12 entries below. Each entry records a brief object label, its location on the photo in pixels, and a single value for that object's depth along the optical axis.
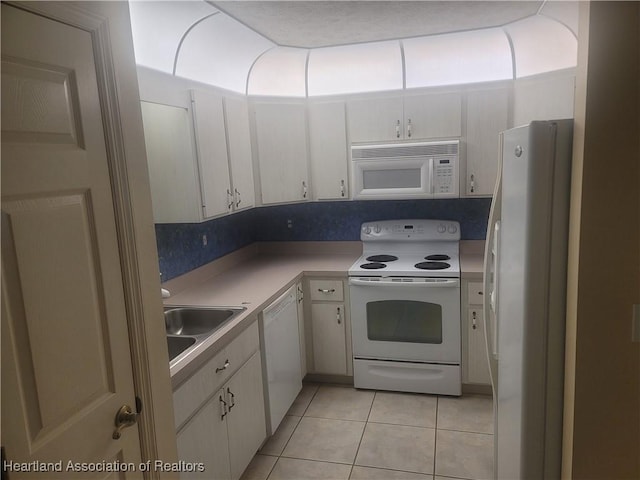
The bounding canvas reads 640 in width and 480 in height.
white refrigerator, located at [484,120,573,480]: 1.40
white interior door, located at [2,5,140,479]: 1.01
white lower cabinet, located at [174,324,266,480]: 1.90
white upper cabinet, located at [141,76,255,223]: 2.46
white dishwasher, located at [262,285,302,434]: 2.72
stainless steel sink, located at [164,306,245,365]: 2.55
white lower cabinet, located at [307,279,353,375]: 3.39
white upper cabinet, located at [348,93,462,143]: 3.27
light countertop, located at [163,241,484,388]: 2.20
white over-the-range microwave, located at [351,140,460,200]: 3.27
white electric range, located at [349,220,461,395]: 3.18
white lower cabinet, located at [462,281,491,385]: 3.14
